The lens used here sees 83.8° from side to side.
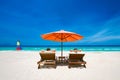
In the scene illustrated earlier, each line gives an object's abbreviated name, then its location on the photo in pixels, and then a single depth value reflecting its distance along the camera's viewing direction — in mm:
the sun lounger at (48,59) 3399
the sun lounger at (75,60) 3454
